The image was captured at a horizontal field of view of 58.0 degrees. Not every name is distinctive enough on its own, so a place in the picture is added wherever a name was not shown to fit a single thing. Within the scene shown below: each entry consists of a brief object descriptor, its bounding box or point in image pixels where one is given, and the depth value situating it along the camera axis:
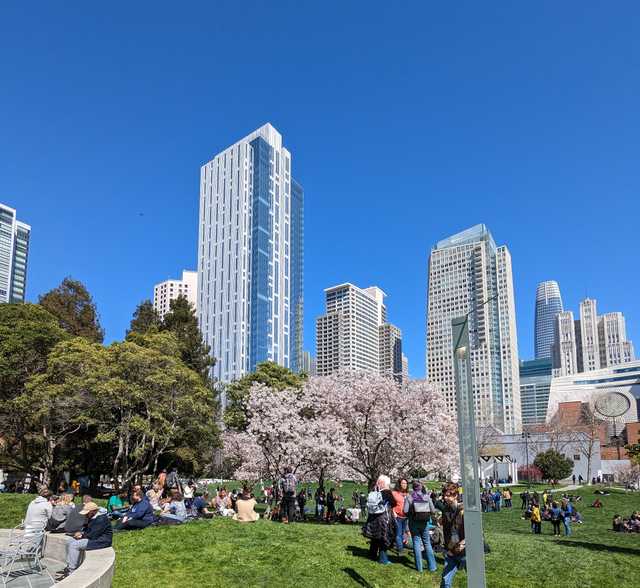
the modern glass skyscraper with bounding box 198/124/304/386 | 165.12
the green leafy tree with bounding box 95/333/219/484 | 29.41
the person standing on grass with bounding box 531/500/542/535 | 23.55
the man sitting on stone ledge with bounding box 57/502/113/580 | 10.10
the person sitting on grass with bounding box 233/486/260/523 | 14.93
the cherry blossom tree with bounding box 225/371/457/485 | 25.72
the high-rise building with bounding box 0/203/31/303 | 197.25
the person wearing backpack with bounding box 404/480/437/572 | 10.90
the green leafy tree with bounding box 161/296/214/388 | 49.03
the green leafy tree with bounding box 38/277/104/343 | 44.97
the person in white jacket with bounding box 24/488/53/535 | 11.48
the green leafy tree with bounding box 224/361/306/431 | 47.84
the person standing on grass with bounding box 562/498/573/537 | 22.55
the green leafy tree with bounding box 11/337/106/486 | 28.56
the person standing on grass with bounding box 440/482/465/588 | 9.02
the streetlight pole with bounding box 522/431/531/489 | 78.94
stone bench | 7.50
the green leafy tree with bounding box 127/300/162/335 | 49.78
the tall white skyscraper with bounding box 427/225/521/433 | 194.12
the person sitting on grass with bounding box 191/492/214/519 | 18.31
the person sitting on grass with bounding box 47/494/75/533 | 13.23
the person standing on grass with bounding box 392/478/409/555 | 11.82
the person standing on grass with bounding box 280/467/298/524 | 17.34
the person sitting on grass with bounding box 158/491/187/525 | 13.97
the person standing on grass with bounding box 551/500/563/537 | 22.86
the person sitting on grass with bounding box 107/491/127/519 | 16.70
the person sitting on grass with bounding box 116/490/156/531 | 13.49
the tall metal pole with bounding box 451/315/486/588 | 7.13
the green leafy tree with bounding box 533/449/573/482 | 65.44
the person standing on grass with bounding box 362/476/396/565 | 11.34
